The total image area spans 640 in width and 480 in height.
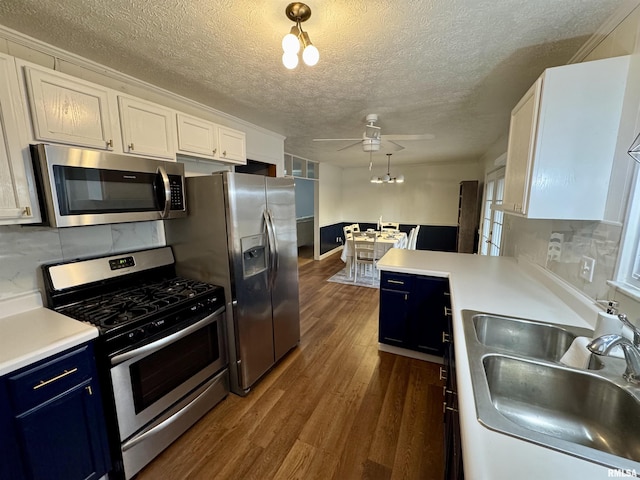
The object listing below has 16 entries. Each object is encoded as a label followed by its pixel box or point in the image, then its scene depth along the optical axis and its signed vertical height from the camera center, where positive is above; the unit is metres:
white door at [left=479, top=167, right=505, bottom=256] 3.77 -0.24
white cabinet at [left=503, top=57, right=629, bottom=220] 1.28 +0.33
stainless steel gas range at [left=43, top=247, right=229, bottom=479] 1.40 -0.82
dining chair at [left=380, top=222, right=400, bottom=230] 6.29 -0.60
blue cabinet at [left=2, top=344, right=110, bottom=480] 1.11 -0.98
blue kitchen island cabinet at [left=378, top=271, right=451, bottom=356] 2.31 -0.99
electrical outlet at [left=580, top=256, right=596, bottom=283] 1.40 -0.35
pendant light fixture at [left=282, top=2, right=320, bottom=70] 1.15 +0.70
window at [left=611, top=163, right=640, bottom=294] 1.16 -0.19
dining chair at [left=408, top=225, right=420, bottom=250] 5.41 -0.80
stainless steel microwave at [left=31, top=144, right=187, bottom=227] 1.32 +0.09
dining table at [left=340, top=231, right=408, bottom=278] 4.62 -0.69
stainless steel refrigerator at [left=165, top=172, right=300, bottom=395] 1.90 -0.38
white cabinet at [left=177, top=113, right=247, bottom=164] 1.99 +0.51
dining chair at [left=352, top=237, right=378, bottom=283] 4.62 -0.89
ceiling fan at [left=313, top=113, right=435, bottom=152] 2.76 +0.68
